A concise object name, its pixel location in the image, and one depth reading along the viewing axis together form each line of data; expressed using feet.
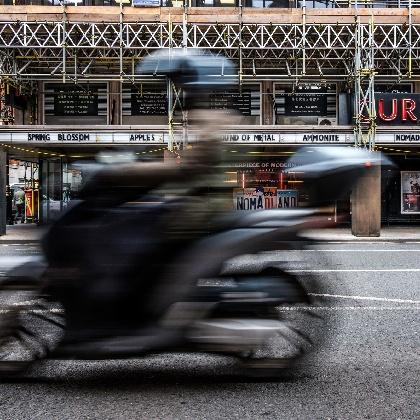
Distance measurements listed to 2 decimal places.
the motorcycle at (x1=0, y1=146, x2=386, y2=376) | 12.00
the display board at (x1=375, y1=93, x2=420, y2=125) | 67.62
